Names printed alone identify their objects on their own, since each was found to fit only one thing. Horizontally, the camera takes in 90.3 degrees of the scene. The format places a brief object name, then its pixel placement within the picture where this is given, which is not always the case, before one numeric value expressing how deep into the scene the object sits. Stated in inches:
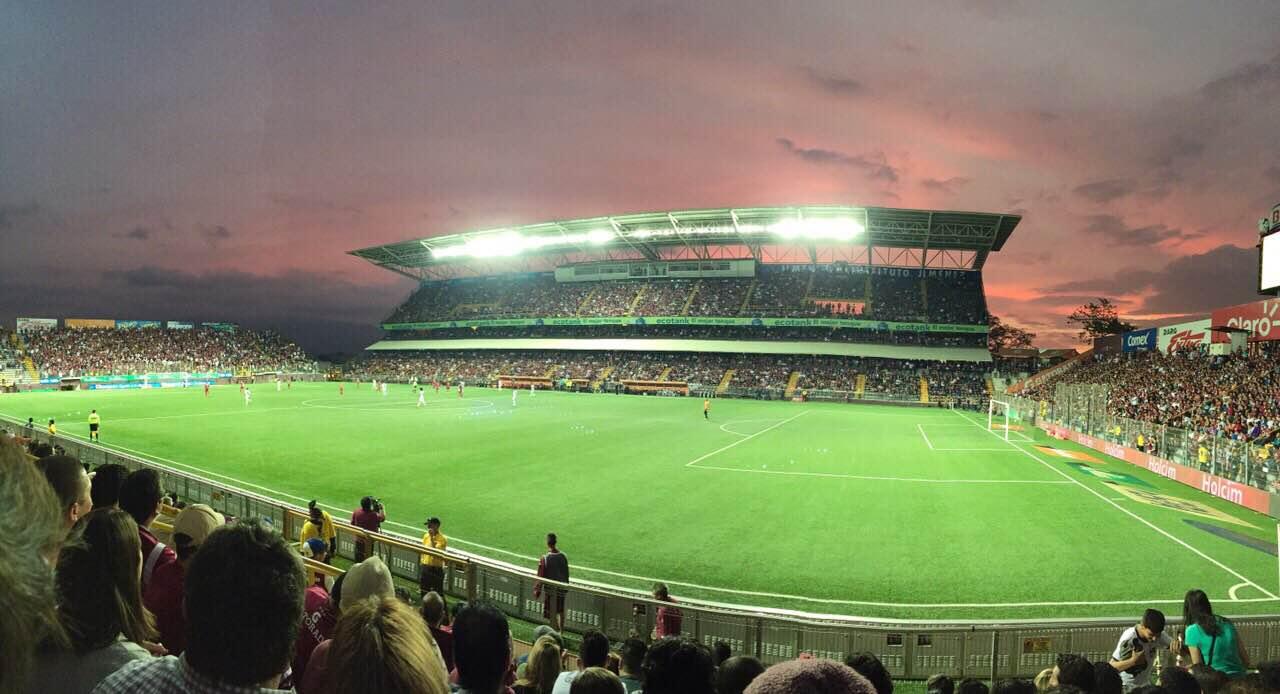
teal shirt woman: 235.9
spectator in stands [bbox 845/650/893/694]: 170.2
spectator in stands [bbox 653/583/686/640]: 304.2
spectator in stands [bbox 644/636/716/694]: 120.2
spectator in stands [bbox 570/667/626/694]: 131.9
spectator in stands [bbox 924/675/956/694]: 180.1
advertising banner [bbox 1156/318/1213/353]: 1457.9
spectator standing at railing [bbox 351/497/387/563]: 431.5
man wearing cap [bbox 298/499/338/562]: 397.4
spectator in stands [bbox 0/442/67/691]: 54.4
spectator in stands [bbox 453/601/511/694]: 119.0
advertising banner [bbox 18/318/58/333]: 3053.6
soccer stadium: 400.5
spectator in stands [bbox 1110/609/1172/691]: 251.9
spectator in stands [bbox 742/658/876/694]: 73.4
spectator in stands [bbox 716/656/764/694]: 165.5
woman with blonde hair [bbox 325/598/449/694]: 80.1
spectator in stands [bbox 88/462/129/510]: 213.2
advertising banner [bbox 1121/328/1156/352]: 1723.7
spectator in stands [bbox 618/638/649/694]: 222.8
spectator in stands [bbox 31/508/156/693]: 89.4
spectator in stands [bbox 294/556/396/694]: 159.6
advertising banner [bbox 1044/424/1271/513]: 685.9
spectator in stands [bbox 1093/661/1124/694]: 184.1
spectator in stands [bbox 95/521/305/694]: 81.1
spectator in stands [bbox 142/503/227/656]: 160.6
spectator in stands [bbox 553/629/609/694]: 205.6
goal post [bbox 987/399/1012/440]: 1390.3
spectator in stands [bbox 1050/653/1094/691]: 180.9
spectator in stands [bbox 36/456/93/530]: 164.7
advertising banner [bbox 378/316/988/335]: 2578.7
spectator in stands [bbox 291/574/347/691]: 165.0
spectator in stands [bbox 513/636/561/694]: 189.9
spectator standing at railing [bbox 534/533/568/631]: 353.1
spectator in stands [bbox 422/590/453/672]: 188.4
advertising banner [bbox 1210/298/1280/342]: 1090.7
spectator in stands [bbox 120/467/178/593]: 173.3
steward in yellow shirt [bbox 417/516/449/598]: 391.2
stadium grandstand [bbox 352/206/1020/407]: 2447.1
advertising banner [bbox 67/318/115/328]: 3341.8
